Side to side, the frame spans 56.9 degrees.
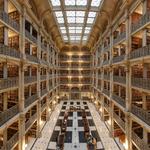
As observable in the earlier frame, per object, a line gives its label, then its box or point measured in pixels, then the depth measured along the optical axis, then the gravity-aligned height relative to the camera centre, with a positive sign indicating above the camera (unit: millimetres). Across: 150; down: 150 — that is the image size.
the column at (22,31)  11212 +3451
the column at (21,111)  10763 -2958
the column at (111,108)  15410 -3934
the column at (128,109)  11033 -2955
